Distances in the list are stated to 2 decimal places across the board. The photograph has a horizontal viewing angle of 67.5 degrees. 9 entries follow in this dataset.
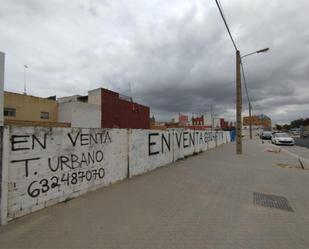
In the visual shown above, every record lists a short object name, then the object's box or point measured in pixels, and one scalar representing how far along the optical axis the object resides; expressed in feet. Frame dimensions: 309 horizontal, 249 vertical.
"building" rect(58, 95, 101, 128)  94.48
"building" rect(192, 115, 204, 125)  161.48
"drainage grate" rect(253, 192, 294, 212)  16.81
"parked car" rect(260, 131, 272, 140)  142.00
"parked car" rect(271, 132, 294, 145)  84.56
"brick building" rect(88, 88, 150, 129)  106.83
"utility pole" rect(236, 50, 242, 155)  52.39
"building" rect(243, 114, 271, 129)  251.80
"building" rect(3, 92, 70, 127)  79.25
